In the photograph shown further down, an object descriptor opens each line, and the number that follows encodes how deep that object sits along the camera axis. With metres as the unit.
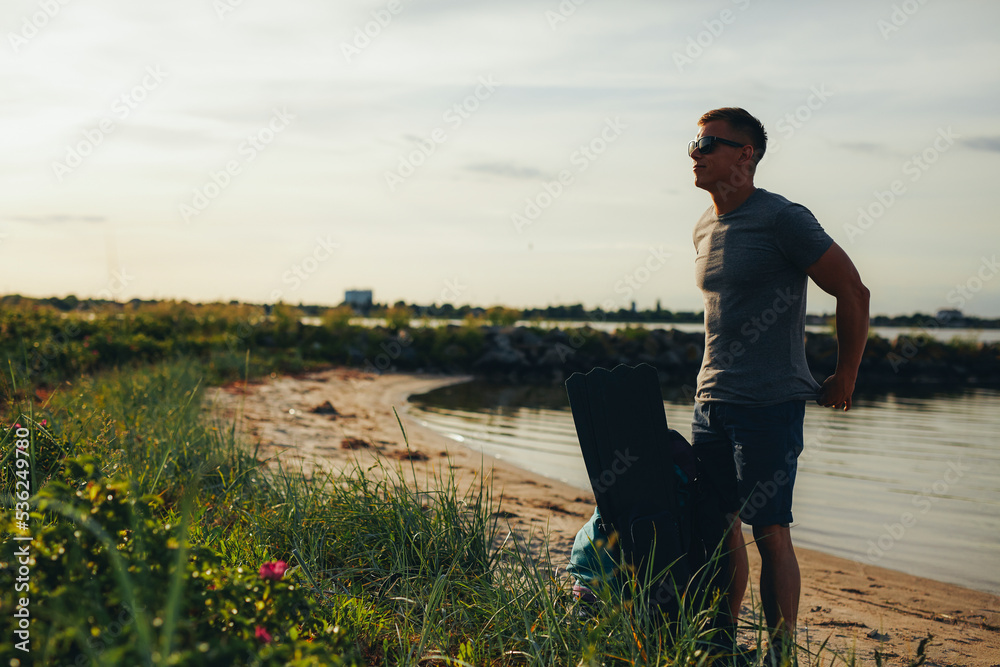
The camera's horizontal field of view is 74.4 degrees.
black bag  2.50
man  2.58
